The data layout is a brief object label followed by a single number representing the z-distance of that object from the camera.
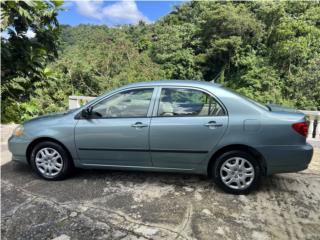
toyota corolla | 2.86
